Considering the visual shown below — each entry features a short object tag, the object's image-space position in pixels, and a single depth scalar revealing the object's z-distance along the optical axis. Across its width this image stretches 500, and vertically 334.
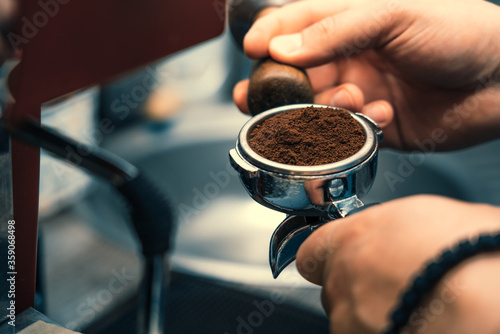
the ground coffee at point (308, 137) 0.36
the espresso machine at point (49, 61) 0.33
